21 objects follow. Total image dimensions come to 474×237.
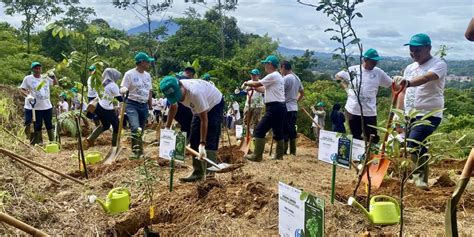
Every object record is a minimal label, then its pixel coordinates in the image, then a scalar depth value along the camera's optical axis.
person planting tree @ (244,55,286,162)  6.29
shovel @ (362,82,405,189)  3.79
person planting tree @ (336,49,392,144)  5.24
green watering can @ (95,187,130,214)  3.78
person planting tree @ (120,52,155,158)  6.39
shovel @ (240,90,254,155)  6.96
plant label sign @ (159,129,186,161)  4.47
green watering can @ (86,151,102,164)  6.19
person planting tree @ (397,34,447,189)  4.12
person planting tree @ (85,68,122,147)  6.59
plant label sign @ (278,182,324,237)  1.99
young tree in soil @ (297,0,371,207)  2.71
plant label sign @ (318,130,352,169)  3.40
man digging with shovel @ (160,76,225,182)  4.35
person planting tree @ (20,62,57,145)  7.72
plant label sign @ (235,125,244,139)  7.91
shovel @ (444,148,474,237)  1.35
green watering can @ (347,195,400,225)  2.90
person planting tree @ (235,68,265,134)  7.05
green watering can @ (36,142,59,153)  7.20
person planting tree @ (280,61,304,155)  7.27
